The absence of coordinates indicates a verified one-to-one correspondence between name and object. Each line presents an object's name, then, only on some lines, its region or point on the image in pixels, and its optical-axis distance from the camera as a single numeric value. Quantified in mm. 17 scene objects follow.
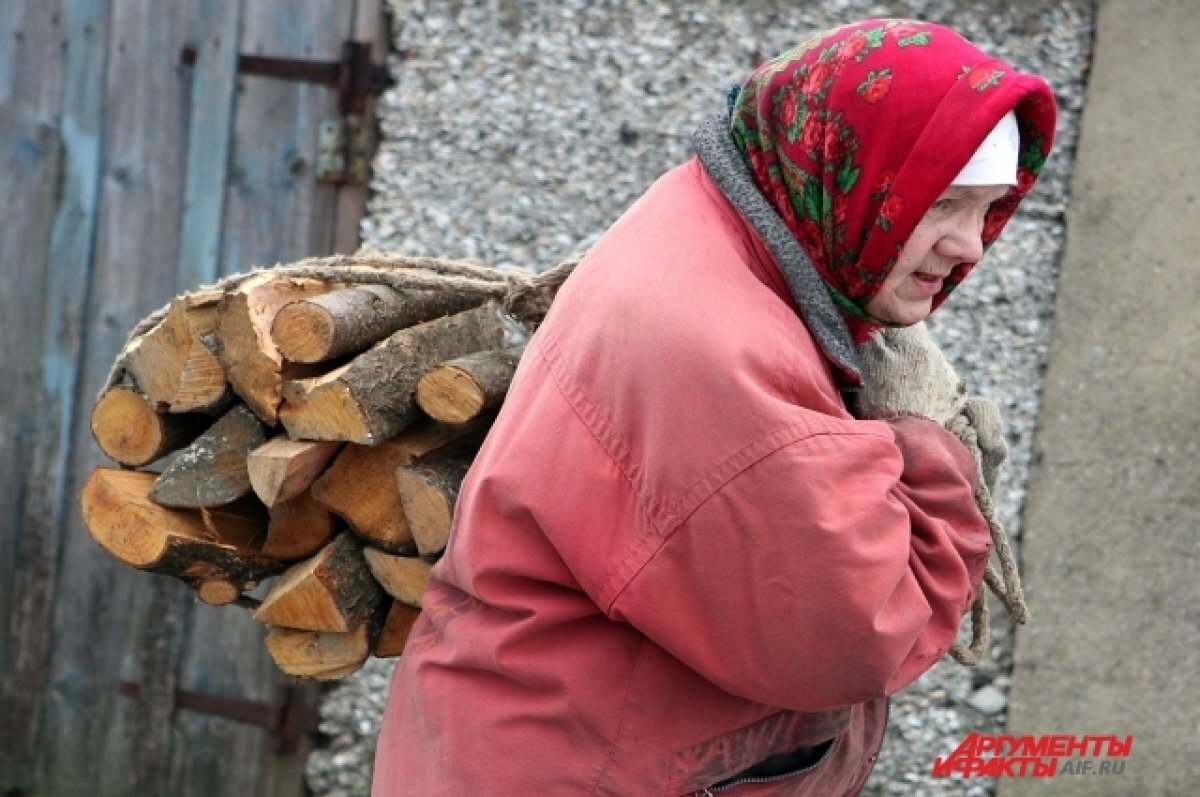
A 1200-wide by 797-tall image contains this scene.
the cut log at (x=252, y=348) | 4516
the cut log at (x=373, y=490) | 4684
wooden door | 7152
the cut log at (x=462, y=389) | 4437
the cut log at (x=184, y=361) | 4650
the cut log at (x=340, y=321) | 4461
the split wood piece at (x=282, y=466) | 4453
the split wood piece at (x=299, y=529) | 4836
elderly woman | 3066
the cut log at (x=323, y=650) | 4855
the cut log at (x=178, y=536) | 4676
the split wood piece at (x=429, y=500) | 4535
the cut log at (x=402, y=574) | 4727
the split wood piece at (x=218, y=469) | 4687
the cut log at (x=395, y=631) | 4961
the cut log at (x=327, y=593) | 4703
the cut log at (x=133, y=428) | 4816
